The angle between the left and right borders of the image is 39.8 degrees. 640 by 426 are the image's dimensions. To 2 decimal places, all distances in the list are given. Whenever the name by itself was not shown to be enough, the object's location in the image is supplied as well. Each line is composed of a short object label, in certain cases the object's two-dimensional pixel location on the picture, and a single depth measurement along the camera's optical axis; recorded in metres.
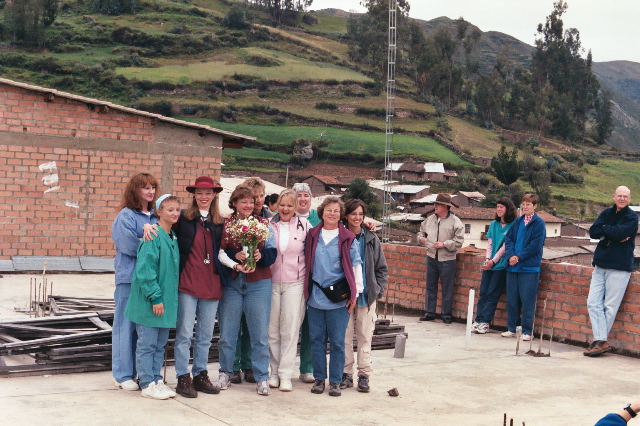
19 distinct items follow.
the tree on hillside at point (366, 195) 72.25
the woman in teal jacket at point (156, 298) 6.19
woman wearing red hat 6.45
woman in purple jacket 6.81
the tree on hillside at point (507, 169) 93.56
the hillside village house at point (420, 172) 90.25
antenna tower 56.67
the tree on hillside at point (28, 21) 106.69
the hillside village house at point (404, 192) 83.94
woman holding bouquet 6.59
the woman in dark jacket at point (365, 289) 7.05
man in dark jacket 8.69
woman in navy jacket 9.62
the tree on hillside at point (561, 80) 121.25
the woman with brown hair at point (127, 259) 6.47
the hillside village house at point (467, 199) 82.00
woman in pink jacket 6.87
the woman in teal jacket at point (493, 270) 10.09
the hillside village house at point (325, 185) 84.19
